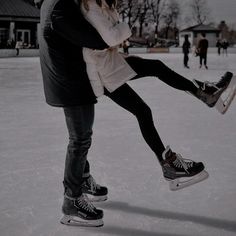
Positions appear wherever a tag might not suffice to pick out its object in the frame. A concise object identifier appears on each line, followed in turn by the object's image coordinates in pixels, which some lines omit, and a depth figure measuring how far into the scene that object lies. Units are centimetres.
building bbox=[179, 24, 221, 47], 6338
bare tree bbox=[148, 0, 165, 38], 5953
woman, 207
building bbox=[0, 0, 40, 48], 3844
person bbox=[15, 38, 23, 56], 2844
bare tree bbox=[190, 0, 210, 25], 6894
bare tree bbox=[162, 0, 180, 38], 6550
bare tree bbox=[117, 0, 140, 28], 5488
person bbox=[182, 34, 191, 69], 1612
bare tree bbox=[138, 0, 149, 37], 5750
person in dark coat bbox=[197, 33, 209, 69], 1638
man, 203
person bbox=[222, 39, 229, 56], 3190
